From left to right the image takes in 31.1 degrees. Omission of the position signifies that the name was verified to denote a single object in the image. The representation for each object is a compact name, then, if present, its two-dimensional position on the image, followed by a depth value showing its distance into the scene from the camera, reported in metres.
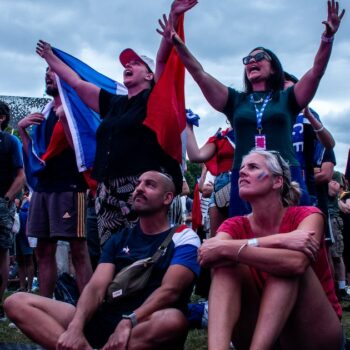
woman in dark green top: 4.07
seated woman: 3.18
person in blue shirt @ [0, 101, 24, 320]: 5.93
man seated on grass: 3.59
